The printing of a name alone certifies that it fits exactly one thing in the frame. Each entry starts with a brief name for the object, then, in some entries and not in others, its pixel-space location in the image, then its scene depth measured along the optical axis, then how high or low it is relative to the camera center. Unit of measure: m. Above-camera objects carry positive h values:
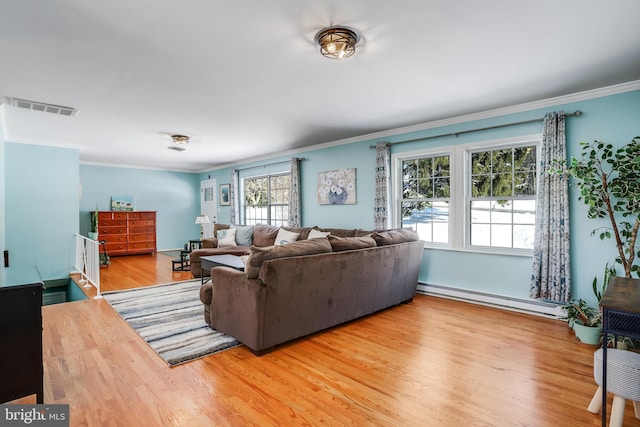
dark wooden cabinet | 1.58 -0.65
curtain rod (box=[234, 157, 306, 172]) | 6.82 +1.03
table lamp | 7.32 -0.22
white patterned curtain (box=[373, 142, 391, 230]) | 5.00 +0.37
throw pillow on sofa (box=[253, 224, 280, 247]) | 6.26 -0.49
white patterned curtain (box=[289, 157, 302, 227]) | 6.48 +0.37
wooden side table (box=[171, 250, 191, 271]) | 6.42 -1.08
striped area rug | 2.85 -1.21
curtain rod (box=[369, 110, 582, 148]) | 3.46 +1.01
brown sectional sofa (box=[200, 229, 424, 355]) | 2.71 -0.75
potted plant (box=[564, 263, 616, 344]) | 2.96 -1.06
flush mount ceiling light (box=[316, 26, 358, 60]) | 2.22 +1.20
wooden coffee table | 4.06 -0.69
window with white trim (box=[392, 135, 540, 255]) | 3.96 +0.19
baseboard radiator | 3.66 -1.16
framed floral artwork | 5.59 +0.40
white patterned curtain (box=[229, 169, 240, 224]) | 8.22 +0.39
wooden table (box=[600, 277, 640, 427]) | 1.56 -0.54
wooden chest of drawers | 8.17 -0.53
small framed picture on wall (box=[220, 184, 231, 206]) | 8.83 +0.43
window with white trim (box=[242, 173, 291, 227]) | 7.16 +0.26
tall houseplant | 2.92 +0.17
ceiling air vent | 3.56 +1.22
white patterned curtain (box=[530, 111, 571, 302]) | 3.46 -0.18
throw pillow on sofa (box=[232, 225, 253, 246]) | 6.71 -0.54
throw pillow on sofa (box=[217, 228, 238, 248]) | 6.55 -0.57
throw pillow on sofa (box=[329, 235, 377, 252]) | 3.29 -0.36
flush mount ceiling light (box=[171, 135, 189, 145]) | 5.27 +1.19
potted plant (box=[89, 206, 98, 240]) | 7.45 -0.34
